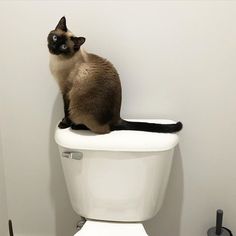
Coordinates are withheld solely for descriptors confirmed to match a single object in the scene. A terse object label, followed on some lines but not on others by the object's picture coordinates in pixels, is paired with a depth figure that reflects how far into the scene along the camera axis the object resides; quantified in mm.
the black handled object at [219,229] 1315
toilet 1152
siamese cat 1152
